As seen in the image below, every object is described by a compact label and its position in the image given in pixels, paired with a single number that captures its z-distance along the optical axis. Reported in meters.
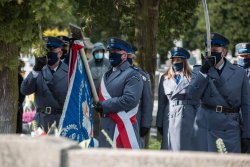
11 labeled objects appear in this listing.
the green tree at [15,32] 11.23
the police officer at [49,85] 16.16
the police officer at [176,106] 17.45
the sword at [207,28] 15.69
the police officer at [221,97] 15.73
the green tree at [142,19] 19.02
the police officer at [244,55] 19.30
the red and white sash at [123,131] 15.23
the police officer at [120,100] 15.06
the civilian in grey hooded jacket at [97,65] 23.36
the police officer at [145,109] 15.93
